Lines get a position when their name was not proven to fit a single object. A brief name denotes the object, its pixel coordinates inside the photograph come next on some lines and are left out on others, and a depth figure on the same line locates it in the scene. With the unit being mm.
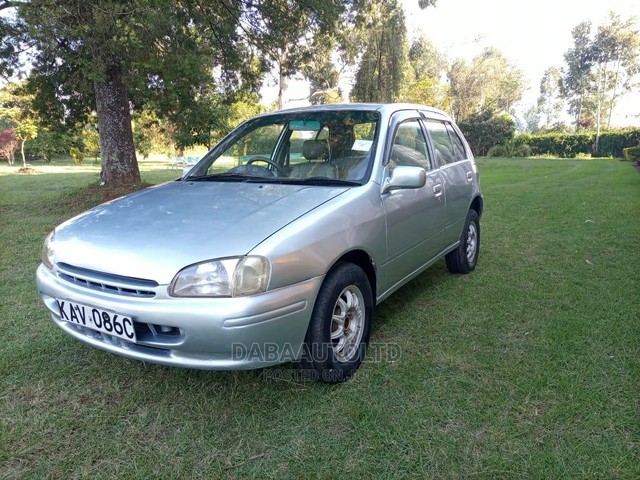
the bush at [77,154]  27500
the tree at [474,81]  38438
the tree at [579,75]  42906
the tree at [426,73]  26953
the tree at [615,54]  38688
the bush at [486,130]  31531
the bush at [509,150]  30562
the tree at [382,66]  19484
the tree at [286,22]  9023
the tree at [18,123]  22855
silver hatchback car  1932
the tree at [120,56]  6188
